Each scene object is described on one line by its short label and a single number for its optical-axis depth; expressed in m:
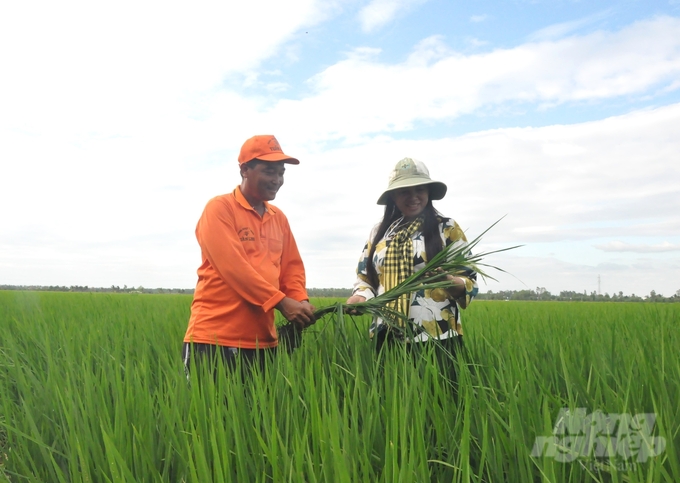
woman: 2.34
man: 2.45
